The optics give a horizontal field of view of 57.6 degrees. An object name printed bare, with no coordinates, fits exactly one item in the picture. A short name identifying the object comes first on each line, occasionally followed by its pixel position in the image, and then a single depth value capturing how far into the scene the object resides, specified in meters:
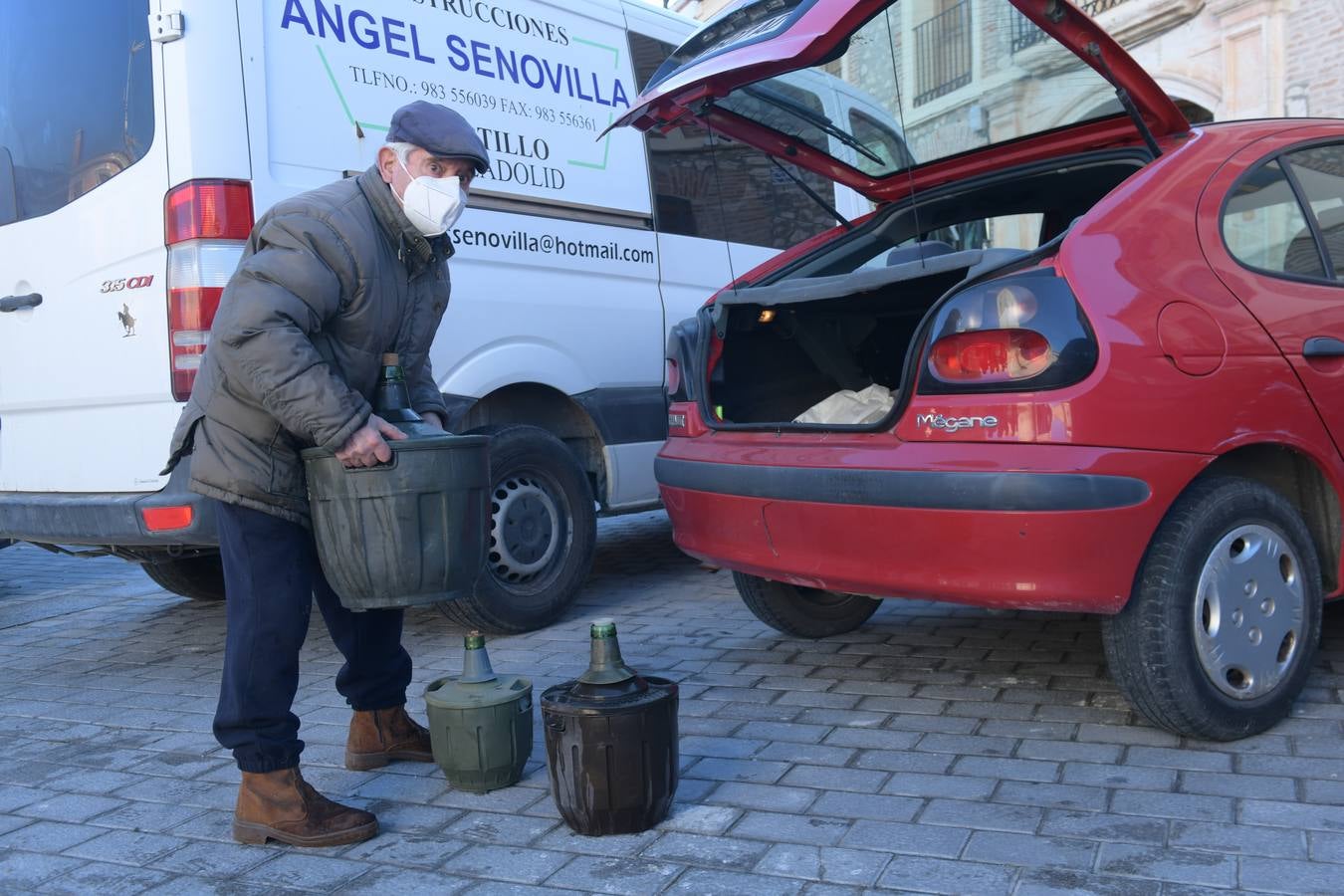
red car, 2.96
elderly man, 2.71
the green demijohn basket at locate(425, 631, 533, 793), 3.01
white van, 3.97
